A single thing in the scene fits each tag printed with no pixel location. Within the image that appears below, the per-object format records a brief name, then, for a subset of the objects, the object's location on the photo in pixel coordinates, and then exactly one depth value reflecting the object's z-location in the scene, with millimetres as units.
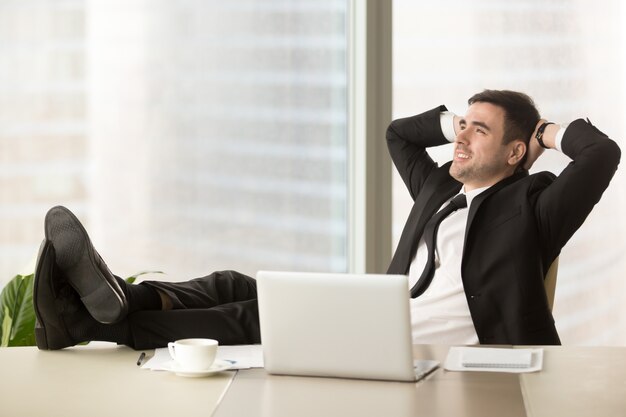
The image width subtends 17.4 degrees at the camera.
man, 4632
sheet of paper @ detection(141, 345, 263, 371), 4334
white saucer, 4227
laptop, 4162
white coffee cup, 4250
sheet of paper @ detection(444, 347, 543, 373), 4313
